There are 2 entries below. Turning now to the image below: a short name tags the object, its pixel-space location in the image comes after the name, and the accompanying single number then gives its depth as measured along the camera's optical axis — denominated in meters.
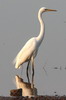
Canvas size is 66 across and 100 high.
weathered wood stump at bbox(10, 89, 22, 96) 19.64
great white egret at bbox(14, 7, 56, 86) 27.65
